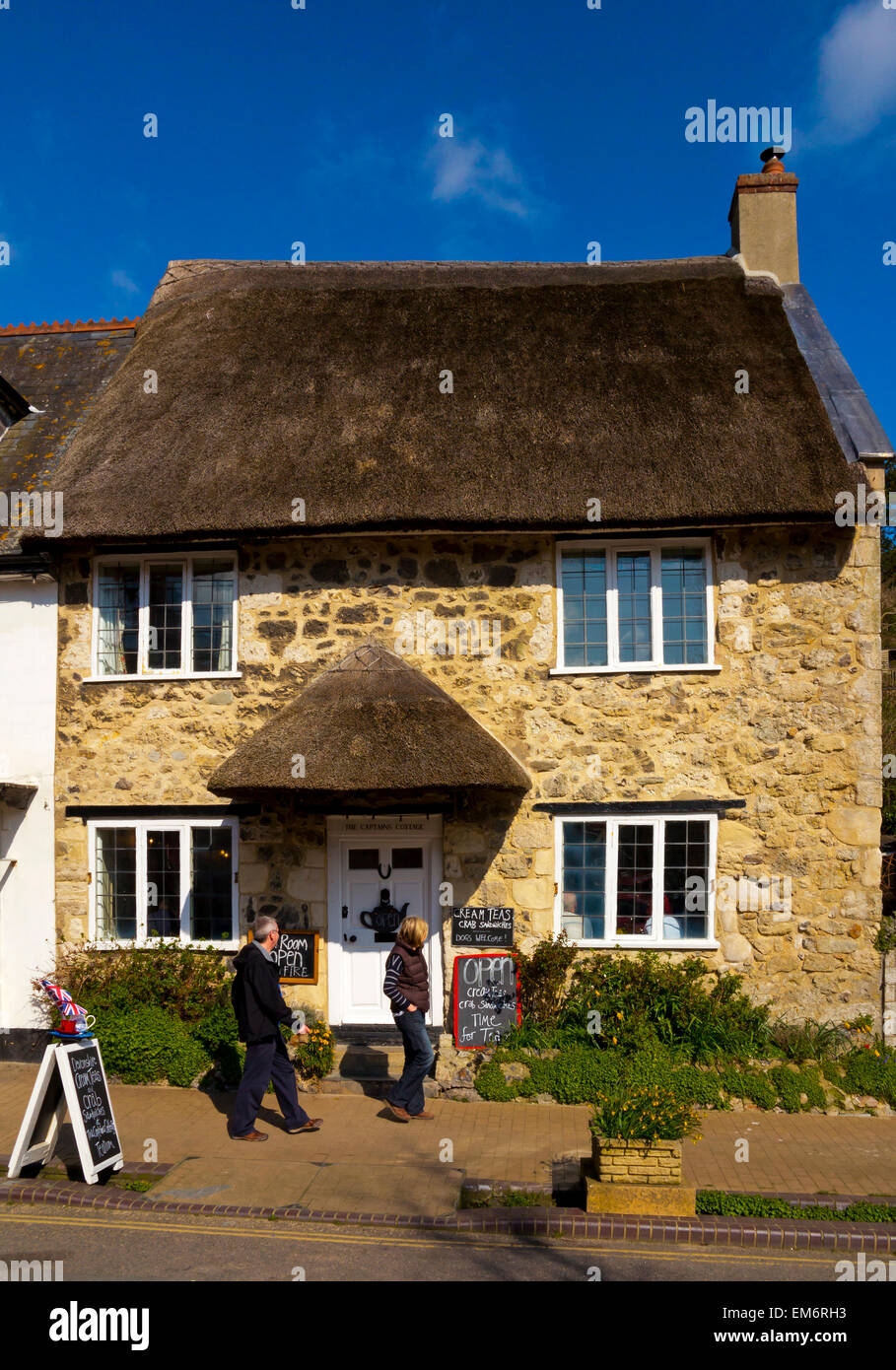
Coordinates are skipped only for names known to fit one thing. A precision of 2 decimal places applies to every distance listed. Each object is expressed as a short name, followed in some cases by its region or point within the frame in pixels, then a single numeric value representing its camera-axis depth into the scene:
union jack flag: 7.63
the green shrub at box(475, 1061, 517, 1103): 9.92
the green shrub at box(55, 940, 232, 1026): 10.55
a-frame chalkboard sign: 7.49
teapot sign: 10.85
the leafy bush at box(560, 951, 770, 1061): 10.16
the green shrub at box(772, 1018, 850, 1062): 10.16
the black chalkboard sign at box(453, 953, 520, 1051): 10.35
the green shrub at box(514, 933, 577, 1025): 10.44
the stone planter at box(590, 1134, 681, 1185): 6.97
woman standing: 9.04
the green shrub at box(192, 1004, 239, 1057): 10.30
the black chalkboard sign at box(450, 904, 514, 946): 10.62
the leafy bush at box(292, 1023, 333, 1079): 10.06
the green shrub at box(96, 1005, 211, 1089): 10.20
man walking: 8.46
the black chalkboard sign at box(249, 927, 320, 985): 10.73
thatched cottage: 10.66
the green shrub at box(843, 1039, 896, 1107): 9.86
